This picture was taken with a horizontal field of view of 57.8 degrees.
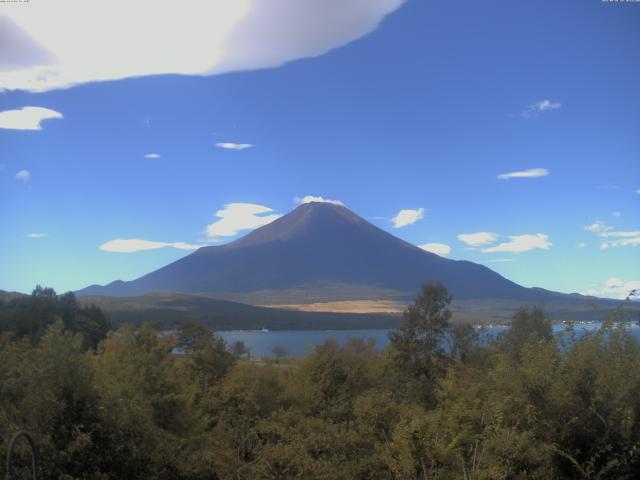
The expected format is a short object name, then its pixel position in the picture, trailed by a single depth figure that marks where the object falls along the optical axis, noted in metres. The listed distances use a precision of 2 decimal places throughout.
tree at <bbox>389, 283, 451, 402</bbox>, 29.14
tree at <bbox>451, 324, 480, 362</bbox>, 32.09
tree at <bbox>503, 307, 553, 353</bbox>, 32.84
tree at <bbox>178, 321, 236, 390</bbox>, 26.45
